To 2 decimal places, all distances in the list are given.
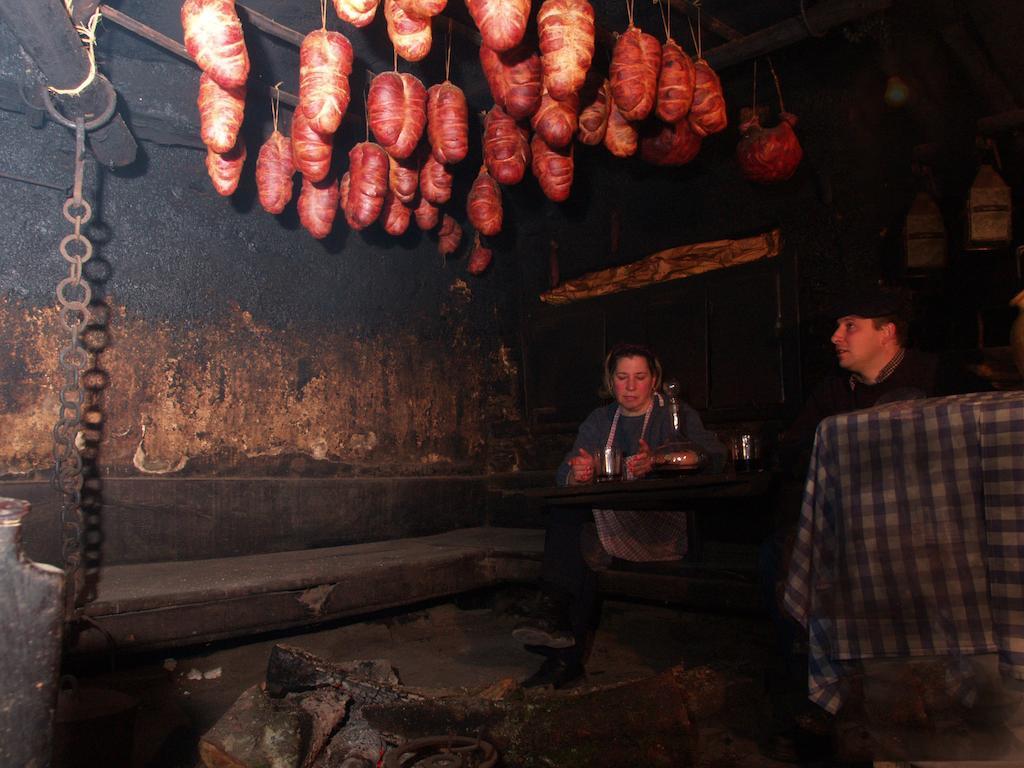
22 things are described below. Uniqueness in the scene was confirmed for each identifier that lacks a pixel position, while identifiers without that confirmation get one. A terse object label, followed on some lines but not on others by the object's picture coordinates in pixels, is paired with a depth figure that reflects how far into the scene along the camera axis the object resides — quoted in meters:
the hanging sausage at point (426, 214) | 5.74
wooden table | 3.08
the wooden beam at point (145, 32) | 3.87
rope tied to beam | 3.41
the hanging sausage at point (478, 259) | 6.97
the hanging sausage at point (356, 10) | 3.21
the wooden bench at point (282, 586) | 3.38
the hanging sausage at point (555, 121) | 4.01
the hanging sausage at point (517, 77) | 3.83
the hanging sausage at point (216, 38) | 3.42
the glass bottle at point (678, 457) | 3.41
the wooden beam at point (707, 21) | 4.16
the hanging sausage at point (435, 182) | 4.97
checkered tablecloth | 1.83
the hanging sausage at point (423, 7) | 3.10
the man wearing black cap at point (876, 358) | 3.32
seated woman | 3.67
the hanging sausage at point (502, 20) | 3.18
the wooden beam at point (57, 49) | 3.26
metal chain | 3.10
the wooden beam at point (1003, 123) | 4.66
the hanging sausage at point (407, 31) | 3.49
